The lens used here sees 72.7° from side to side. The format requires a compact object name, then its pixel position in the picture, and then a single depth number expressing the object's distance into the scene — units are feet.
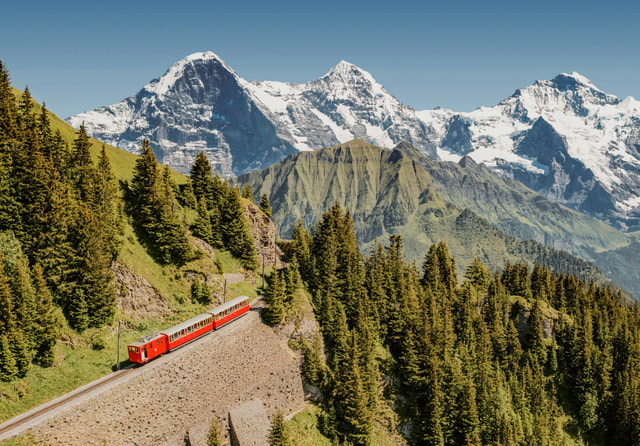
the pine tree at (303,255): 299.68
